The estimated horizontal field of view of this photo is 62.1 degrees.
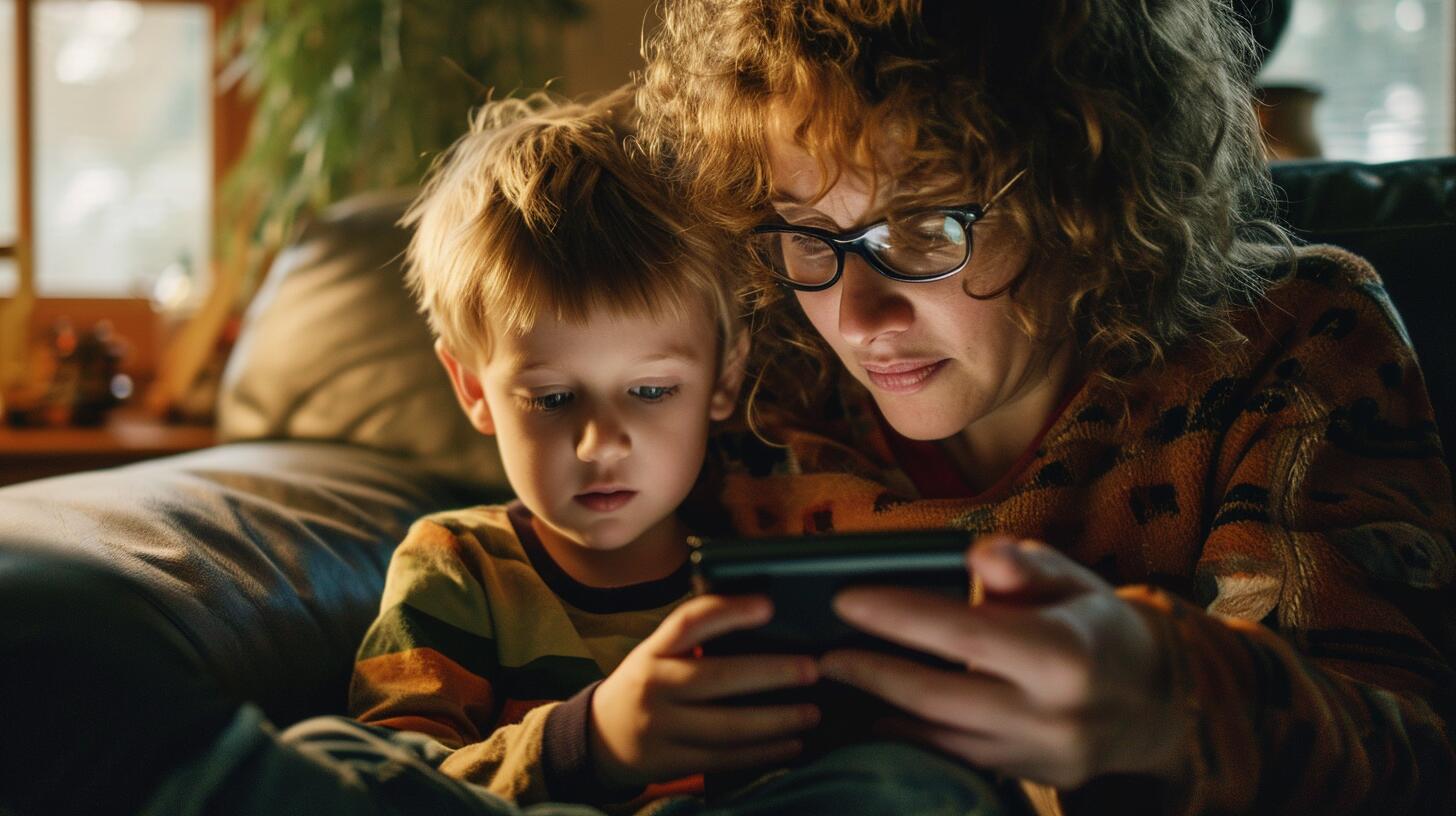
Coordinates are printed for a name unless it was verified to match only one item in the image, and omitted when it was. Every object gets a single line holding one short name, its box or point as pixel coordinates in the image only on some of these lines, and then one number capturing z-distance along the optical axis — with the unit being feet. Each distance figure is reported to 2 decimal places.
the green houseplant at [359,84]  7.73
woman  2.42
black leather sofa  2.27
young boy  3.16
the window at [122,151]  9.74
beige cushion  4.83
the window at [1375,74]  9.76
